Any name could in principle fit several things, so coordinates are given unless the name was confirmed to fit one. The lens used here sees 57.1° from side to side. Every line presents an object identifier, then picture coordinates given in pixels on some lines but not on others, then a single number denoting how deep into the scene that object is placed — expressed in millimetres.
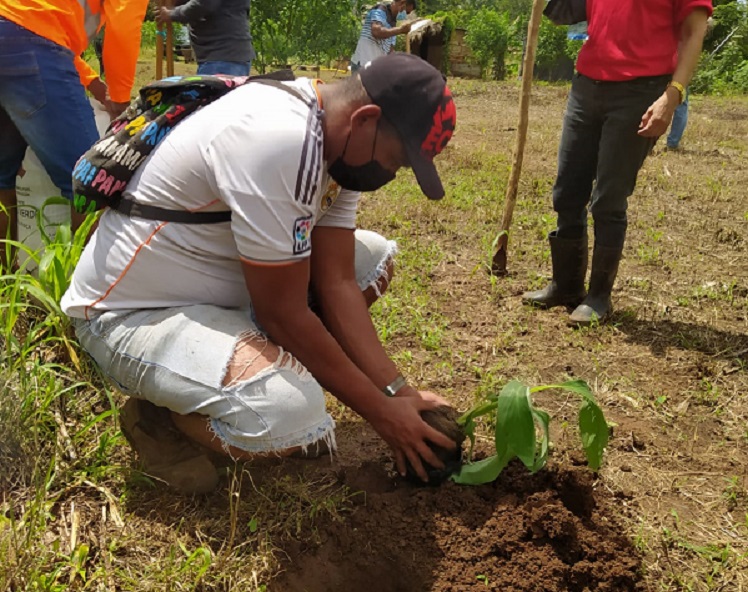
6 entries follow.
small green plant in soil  1712
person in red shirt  2703
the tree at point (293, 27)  9844
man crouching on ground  1558
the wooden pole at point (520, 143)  3160
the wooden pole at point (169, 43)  4859
